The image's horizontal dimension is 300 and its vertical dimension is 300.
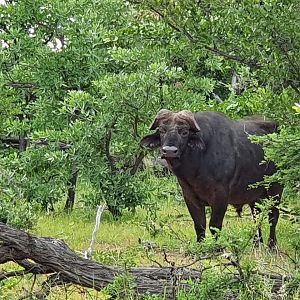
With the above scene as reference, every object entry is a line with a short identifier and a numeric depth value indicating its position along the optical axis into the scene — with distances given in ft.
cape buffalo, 59.06
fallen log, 36.45
